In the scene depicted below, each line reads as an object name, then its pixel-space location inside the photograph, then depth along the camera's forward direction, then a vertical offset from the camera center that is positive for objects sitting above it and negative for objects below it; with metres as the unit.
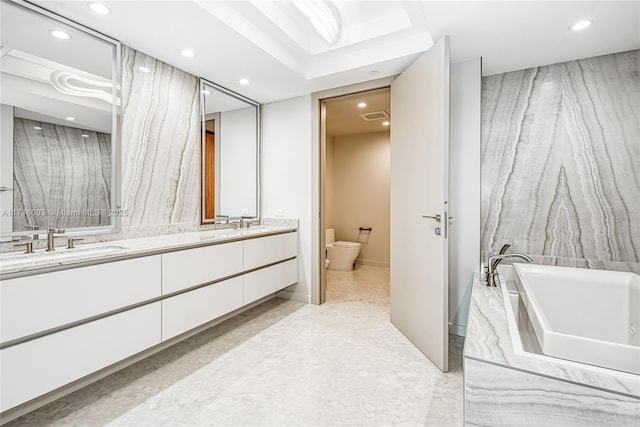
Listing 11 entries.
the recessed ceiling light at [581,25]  1.86 +1.18
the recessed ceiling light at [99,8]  1.71 +1.20
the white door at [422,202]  1.92 +0.07
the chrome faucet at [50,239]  1.70 -0.15
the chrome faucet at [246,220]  3.14 -0.08
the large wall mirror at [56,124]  1.64 +0.55
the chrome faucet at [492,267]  2.07 -0.39
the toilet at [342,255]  4.75 -0.69
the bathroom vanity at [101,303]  1.27 -0.49
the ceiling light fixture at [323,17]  1.82 +1.27
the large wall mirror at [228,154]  2.84 +0.62
